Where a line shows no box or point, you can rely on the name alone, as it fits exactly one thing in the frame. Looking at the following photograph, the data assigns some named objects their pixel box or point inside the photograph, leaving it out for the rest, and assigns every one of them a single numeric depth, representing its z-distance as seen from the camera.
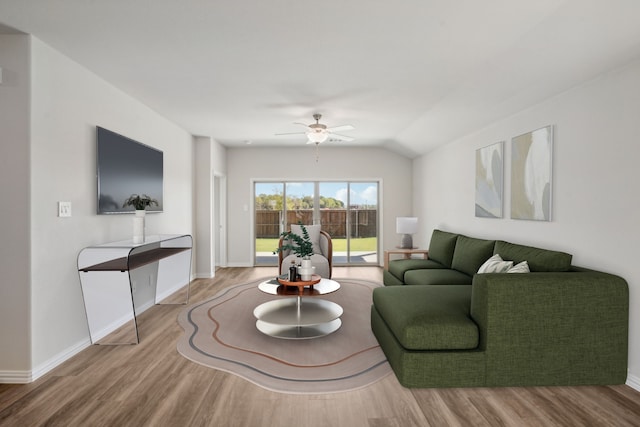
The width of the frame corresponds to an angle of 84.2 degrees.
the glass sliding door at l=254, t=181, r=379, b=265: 7.52
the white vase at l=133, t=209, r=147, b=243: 3.64
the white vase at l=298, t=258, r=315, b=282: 3.75
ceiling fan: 4.67
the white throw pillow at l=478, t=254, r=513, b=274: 3.21
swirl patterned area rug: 2.59
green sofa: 2.41
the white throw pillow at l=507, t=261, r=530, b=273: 2.90
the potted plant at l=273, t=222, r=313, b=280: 3.76
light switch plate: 2.91
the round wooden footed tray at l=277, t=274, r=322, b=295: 3.60
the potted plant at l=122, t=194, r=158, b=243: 3.65
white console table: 3.17
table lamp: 6.04
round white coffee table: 3.44
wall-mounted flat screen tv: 3.42
